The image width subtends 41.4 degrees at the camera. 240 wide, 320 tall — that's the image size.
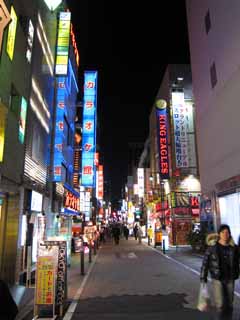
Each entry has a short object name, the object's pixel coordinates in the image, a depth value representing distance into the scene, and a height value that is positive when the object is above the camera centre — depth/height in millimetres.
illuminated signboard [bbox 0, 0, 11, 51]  4211 +2783
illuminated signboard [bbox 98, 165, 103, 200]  56591 +8622
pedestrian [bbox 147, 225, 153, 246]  34100 -585
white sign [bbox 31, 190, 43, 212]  13025 +1207
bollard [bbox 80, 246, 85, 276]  13634 -1422
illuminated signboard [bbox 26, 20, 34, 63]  12872 +7585
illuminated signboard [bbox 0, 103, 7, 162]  8688 +2874
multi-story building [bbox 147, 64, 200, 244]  30016 +7065
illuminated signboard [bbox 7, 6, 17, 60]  10218 +6247
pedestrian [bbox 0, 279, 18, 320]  4312 -1019
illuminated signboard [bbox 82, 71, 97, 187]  26156 +8212
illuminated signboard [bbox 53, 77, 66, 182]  17797 +4868
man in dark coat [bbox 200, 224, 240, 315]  5547 -660
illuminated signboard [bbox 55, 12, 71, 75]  17484 +10123
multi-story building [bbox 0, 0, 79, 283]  10492 +4130
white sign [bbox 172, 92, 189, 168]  29750 +9079
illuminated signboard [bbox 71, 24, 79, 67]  25994 +15445
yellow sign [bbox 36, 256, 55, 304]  7281 -1138
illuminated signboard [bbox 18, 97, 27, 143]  11731 +4009
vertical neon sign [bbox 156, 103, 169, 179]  31156 +8635
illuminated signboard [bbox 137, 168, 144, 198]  53531 +8328
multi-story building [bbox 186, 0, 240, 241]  15430 +6928
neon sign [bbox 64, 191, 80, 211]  22238 +2147
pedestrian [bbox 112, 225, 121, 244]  35638 -375
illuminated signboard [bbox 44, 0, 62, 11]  10483 +7344
